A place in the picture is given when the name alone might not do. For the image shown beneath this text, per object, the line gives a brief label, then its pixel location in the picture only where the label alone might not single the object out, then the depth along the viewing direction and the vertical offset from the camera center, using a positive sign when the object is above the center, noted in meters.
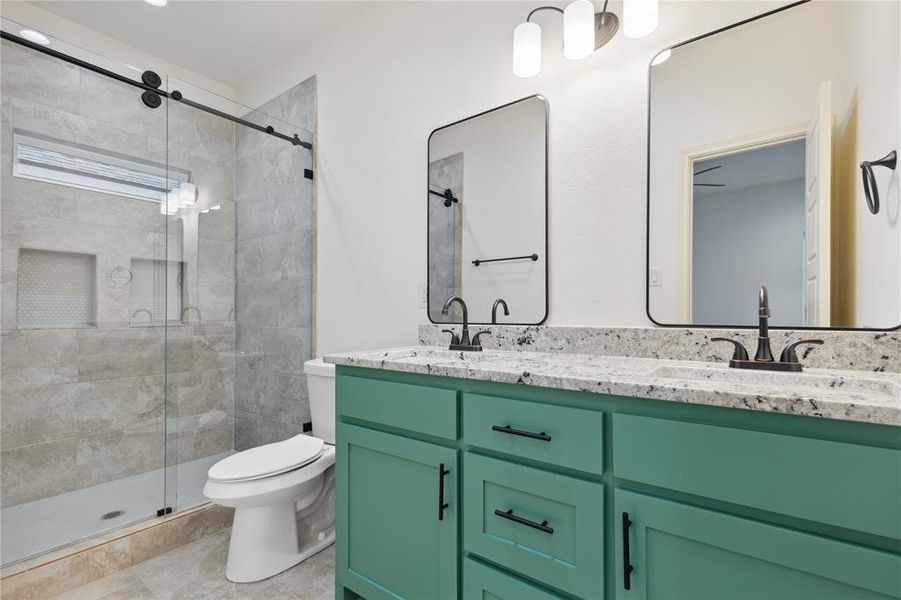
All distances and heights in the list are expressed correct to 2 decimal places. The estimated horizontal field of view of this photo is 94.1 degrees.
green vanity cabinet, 0.71 -0.42
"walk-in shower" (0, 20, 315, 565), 2.04 +0.06
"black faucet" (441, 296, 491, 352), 1.66 -0.17
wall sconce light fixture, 1.31 +0.91
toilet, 1.60 -0.81
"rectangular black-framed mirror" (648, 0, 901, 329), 1.06 +0.37
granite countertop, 0.72 -0.19
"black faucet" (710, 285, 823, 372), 1.07 -0.14
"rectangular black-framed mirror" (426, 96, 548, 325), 1.64 +0.36
